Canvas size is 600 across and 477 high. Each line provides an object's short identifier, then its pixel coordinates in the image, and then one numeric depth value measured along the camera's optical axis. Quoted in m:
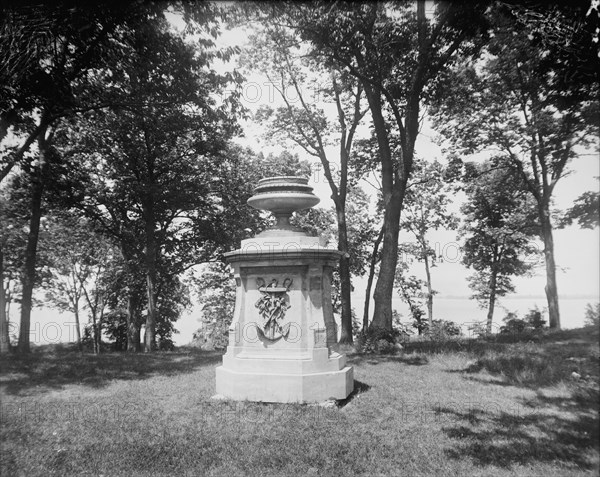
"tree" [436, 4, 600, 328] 11.64
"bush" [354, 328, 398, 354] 10.27
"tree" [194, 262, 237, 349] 21.28
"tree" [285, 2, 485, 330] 9.98
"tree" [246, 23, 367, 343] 13.92
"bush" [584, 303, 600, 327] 15.93
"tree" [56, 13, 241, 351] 13.52
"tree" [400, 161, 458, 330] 22.86
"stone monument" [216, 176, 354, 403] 5.68
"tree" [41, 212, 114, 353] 19.81
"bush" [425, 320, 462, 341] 20.84
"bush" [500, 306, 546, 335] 17.13
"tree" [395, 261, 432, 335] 23.63
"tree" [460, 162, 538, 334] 20.23
